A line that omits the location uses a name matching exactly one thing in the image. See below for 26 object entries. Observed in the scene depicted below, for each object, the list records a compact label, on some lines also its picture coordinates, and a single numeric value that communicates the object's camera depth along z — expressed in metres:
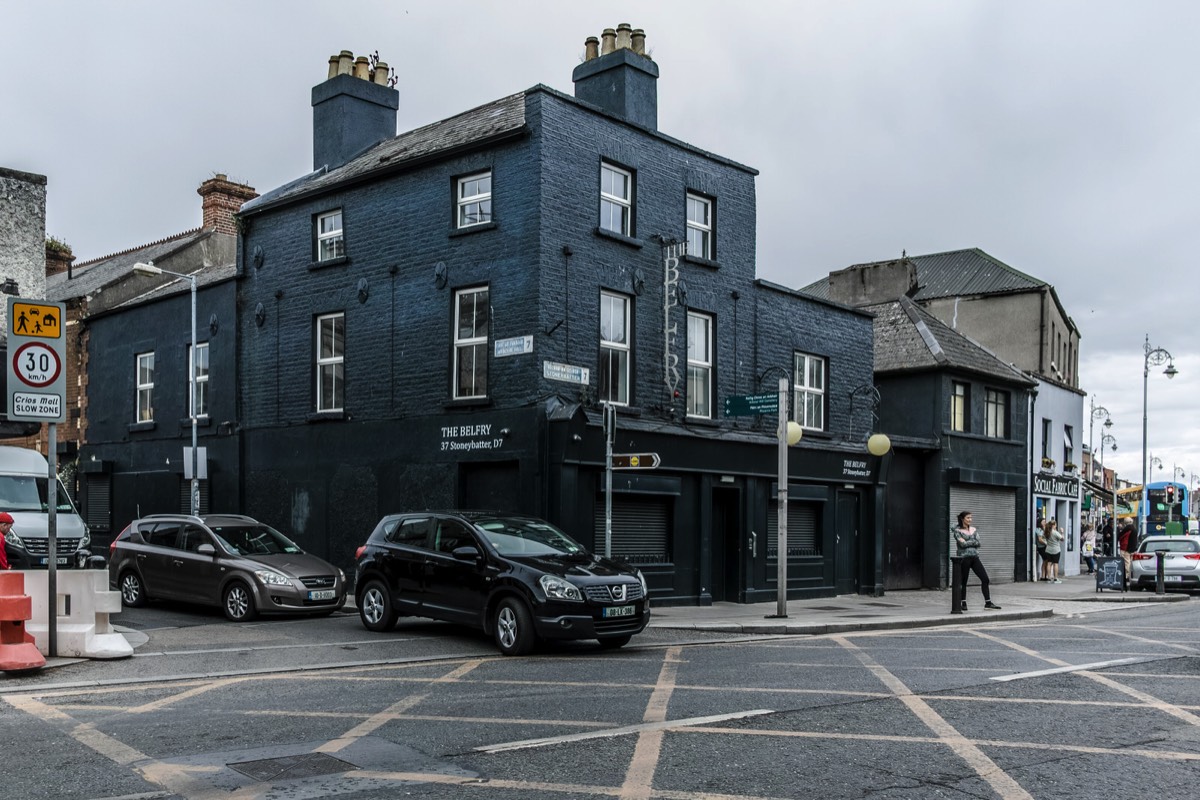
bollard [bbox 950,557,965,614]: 19.56
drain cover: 6.72
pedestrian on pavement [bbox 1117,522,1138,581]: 35.94
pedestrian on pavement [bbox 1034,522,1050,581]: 30.44
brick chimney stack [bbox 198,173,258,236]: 34.62
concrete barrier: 11.99
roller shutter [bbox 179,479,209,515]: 24.47
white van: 17.48
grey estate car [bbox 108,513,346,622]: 16.19
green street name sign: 17.14
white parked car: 27.06
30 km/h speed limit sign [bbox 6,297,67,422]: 11.62
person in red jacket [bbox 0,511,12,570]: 12.93
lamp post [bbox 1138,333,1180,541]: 42.56
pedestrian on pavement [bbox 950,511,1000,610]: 19.55
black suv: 12.84
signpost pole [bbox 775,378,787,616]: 17.33
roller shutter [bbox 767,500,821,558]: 22.62
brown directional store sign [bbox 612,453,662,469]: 16.41
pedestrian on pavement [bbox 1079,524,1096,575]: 37.88
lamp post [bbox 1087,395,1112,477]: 55.81
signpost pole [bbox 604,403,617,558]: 16.39
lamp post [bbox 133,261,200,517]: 22.51
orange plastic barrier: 10.82
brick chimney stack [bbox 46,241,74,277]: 37.16
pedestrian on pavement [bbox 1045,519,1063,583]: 30.00
